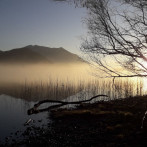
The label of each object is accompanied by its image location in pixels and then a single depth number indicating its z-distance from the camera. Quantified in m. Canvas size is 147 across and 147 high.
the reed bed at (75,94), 18.61
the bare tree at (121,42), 6.76
